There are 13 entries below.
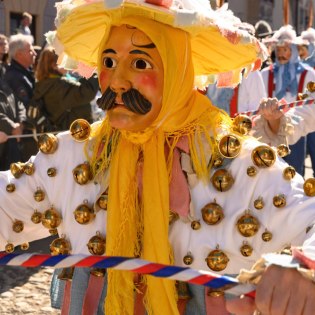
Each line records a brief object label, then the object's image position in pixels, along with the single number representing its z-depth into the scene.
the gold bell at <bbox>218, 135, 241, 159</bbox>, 2.01
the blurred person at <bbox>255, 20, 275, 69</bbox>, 10.70
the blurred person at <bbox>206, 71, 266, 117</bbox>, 5.77
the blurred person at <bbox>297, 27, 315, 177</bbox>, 6.76
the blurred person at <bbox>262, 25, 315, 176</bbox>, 5.95
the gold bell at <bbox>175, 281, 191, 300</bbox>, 2.02
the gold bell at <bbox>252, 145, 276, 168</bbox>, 1.96
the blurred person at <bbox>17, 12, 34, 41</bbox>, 9.66
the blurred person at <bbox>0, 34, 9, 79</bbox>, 6.04
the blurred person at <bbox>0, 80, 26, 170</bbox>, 5.43
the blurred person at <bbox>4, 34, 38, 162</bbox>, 5.79
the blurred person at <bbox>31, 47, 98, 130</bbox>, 5.52
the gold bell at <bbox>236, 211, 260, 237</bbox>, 1.92
